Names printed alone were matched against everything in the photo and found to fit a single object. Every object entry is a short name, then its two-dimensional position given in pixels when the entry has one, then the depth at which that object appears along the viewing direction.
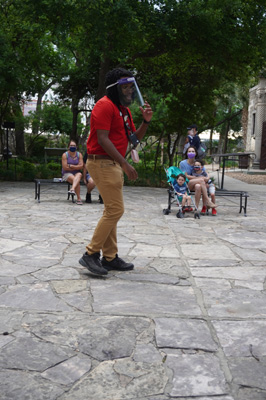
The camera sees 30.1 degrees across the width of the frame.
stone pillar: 29.73
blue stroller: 9.31
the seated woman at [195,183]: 9.24
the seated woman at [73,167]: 10.70
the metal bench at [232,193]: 9.58
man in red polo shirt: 4.49
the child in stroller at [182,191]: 9.25
